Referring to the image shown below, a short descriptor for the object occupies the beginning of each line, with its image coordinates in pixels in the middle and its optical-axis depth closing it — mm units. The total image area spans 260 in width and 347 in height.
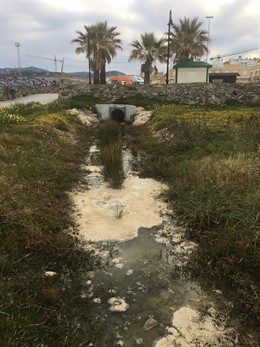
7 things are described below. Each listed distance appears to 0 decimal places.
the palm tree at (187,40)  31984
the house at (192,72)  27297
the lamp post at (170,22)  26739
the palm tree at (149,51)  33188
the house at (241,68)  60775
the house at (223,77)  33469
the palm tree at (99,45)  32406
